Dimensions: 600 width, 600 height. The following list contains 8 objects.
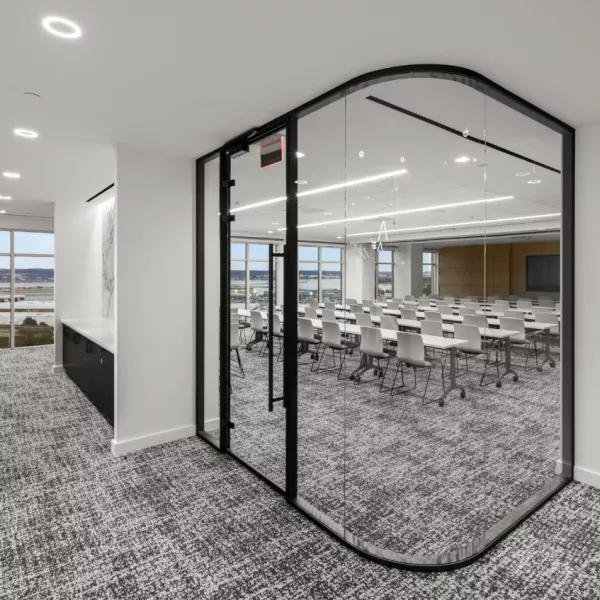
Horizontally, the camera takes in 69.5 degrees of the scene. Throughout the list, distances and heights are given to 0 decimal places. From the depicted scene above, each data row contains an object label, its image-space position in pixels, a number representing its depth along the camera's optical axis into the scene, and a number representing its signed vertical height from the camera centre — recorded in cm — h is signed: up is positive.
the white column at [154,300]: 369 -9
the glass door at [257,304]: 300 -11
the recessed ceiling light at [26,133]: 328 +121
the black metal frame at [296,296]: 228 -11
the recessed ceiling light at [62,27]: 183 +114
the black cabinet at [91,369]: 420 -93
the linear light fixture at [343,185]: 272 +67
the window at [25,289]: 927 +0
